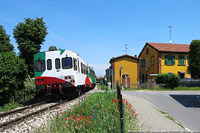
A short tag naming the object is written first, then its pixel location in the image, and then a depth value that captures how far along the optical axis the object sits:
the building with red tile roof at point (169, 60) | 34.56
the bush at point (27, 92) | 14.07
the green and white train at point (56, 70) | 12.62
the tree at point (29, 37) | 21.19
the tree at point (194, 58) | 27.95
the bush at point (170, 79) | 28.75
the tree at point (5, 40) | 26.89
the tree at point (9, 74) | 11.91
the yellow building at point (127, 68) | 35.16
